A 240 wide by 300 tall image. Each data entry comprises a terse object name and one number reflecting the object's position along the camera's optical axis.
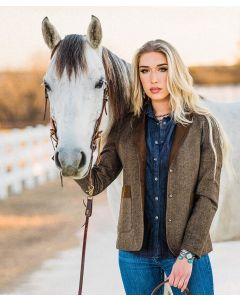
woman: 3.01
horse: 3.10
